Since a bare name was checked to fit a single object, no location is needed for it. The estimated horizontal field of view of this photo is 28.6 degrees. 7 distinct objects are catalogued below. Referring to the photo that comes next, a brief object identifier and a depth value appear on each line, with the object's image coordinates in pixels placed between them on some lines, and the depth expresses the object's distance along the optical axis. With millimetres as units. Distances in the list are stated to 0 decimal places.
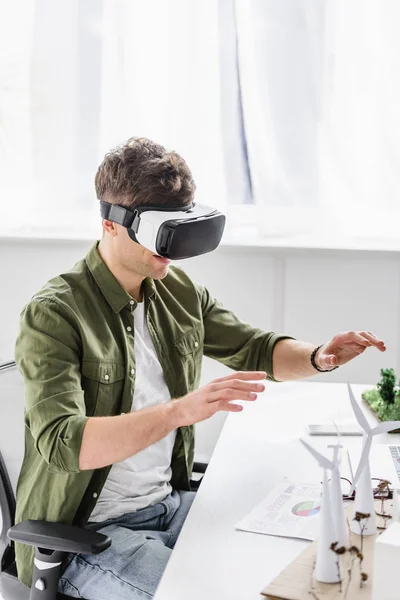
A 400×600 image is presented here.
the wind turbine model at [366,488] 1360
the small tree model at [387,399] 2176
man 1529
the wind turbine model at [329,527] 1204
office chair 1489
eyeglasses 1580
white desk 1265
